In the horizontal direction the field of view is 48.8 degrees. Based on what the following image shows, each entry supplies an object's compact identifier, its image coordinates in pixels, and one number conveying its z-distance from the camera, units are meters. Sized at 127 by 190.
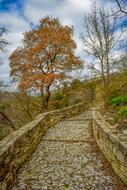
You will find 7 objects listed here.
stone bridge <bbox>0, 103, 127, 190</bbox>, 2.74
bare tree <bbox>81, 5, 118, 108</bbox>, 8.15
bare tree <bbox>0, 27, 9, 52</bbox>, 6.75
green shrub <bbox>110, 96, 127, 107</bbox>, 5.60
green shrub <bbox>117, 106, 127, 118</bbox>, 4.19
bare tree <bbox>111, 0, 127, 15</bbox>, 4.14
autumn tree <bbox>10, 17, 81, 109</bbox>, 9.59
